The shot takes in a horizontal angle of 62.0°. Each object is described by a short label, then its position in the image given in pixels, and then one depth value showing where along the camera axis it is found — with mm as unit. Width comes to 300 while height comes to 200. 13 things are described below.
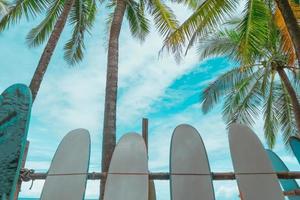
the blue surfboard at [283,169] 3096
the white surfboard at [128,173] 2273
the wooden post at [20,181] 2313
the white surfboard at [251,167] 2293
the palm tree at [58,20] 4789
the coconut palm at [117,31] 3590
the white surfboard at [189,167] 2270
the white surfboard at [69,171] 2262
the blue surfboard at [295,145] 2740
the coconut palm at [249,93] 6988
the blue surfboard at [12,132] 2123
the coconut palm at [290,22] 2923
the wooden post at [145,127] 2939
